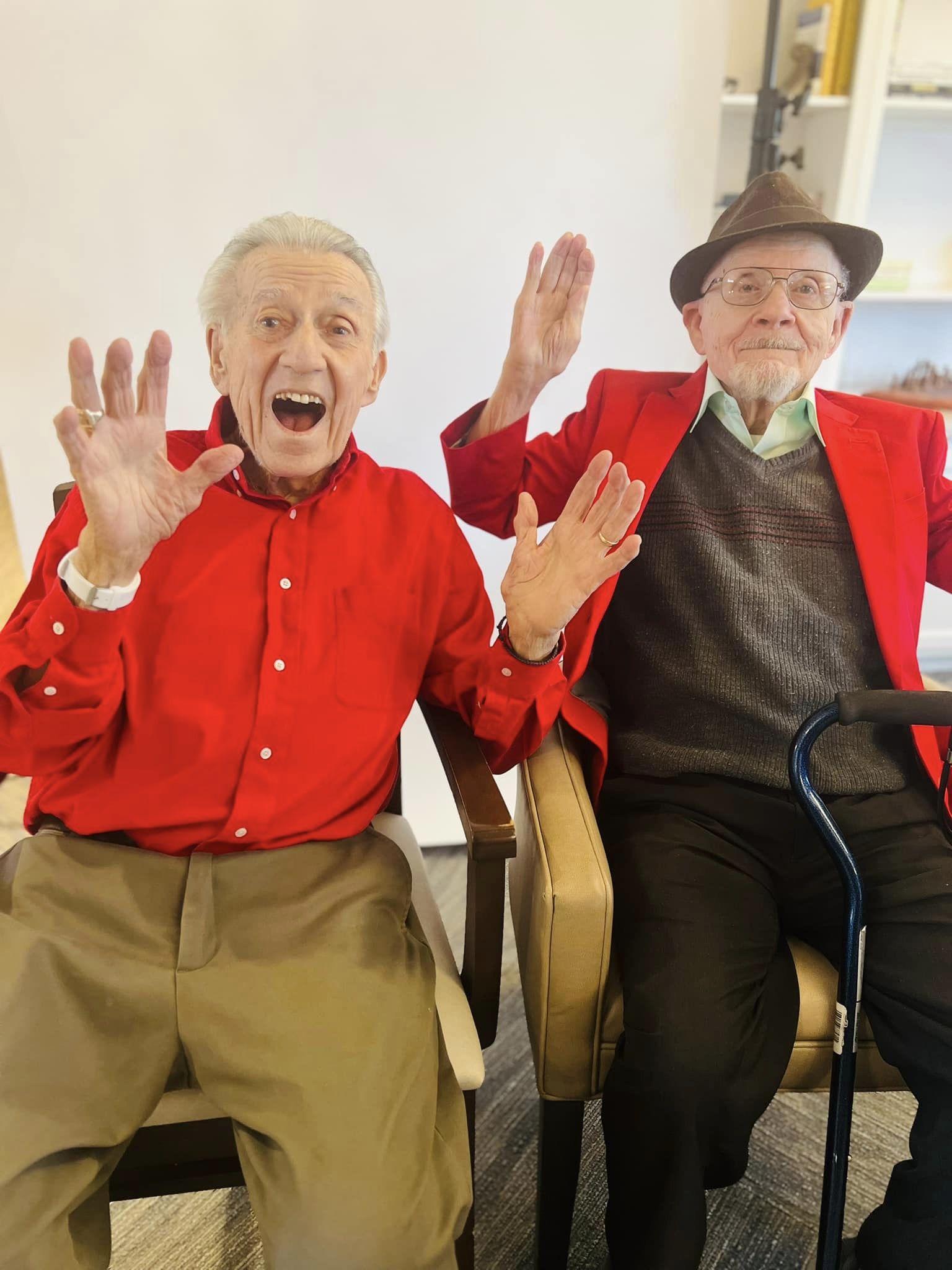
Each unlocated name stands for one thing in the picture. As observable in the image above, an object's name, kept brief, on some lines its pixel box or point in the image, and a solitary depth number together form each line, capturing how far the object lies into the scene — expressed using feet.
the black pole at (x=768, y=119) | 6.43
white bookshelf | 7.54
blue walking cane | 3.83
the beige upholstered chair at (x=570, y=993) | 3.90
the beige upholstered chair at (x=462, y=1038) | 3.68
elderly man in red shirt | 3.35
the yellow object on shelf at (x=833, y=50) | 7.39
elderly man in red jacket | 4.12
